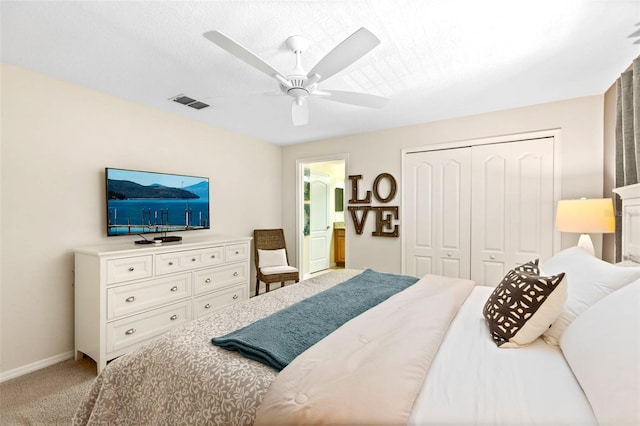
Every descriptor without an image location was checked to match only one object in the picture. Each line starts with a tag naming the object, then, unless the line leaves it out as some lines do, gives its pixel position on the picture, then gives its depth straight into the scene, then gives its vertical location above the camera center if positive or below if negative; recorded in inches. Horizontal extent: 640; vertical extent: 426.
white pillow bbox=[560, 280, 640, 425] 30.7 -18.1
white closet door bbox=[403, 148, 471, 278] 136.7 +0.4
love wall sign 154.5 +2.7
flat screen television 110.4 +4.4
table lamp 89.3 -1.3
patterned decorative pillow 50.7 -17.5
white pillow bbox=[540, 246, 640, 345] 51.8 -13.9
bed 34.7 -23.7
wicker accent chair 155.5 -26.5
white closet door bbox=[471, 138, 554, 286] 120.3 +3.0
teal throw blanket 48.9 -23.1
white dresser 92.4 -28.6
